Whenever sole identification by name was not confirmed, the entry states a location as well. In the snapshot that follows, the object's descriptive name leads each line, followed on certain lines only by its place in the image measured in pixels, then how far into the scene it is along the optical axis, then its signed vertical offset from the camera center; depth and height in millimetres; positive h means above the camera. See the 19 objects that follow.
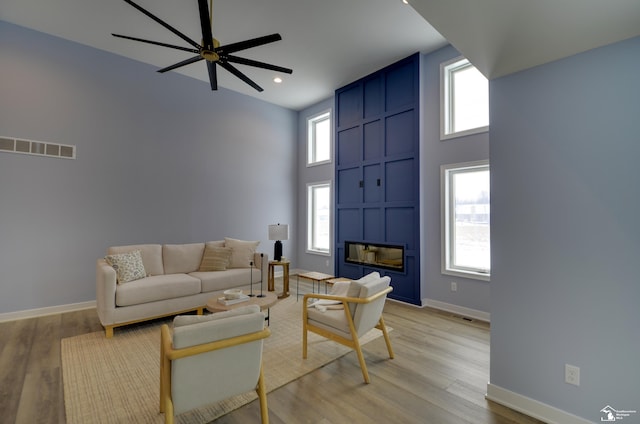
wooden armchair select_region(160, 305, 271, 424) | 1544 -824
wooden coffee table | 2963 -959
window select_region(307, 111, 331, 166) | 6570 +1833
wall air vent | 3775 +915
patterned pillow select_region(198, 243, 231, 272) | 4453 -695
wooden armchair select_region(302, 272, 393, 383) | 2451 -915
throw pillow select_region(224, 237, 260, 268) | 4723 -618
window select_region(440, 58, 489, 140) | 4027 +1731
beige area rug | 2006 -1396
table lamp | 5125 -339
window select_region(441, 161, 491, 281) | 4008 -35
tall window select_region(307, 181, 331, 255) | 6559 -28
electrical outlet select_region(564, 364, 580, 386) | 1845 -1028
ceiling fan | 2389 +1612
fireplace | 4879 -714
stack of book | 3098 -943
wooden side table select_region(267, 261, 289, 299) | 4988 -1143
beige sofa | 3309 -865
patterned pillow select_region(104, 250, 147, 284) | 3564 -661
